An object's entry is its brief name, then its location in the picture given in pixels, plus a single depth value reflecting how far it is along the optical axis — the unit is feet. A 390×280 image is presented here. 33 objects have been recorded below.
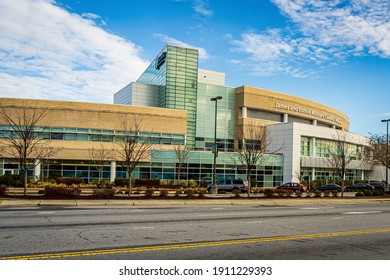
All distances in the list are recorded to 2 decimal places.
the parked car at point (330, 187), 164.35
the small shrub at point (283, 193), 101.45
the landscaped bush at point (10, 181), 123.86
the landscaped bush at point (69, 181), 145.26
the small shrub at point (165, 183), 152.46
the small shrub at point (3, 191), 75.51
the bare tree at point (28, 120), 165.33
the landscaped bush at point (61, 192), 77.36
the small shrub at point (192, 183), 161.03
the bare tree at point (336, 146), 210.38
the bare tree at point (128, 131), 177.27
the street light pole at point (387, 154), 137.91
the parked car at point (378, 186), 175.94
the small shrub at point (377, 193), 128.16
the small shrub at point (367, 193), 123.88
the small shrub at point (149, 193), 85.81
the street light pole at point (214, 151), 109.50
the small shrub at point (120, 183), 144.56
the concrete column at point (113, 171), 175.32
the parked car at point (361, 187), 171.40
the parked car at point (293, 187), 147.37
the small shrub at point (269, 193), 101.14
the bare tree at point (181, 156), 165.17
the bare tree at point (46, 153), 159.78
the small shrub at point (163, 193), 86.06
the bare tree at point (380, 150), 143.90
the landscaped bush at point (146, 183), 149.89
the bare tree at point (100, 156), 165.37
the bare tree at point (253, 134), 185.98
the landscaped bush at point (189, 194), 88.74
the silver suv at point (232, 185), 129.39
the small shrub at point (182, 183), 156.51
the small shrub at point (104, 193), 79.46
